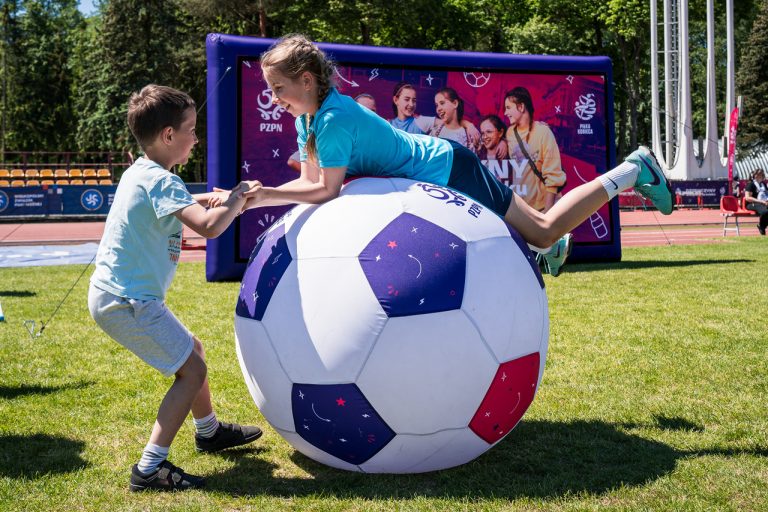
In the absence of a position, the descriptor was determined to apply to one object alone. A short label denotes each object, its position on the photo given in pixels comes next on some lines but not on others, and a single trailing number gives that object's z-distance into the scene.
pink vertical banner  30.02
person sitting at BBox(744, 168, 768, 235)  19.03
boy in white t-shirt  3.62
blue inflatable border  10.59
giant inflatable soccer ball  3.42
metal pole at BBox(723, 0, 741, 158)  38.86
